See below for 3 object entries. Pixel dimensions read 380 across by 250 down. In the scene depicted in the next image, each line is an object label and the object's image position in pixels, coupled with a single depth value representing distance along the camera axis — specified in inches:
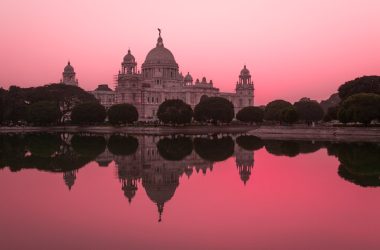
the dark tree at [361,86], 2655.0
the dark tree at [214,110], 3319.4
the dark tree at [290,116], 2672.2
